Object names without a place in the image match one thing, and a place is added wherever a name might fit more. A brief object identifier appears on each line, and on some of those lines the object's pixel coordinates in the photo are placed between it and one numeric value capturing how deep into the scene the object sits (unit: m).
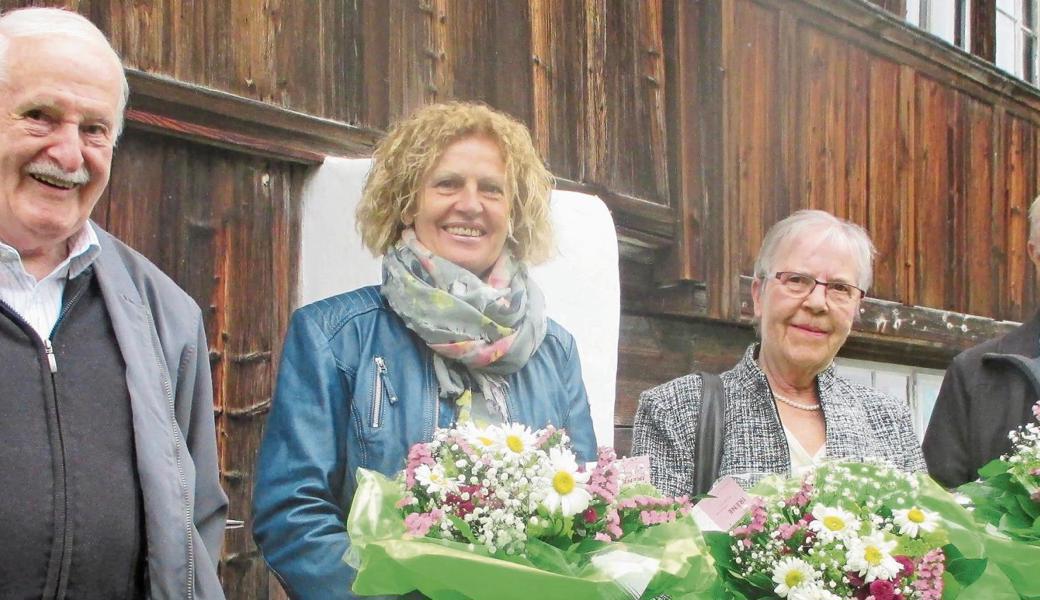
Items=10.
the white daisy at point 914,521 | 2.49
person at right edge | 3.68
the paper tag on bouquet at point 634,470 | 2.44
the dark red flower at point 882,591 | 2.40
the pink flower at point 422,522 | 2.20
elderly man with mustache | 2.23
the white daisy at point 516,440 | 2.30
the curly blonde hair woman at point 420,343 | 2.55
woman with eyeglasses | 3.17
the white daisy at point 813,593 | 2.39
